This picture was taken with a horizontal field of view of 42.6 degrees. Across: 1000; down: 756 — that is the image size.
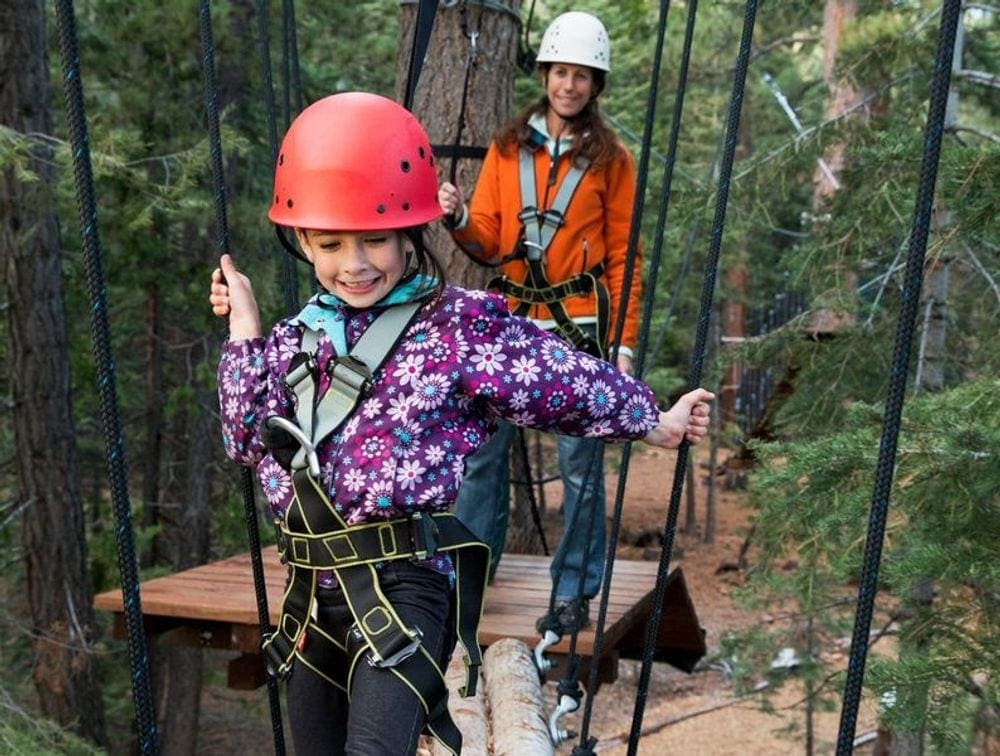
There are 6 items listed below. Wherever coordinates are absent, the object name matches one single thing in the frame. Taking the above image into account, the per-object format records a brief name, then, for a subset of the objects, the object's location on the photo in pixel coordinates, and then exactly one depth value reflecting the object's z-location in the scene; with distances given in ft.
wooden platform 13.05
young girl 6.50
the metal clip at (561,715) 10.22
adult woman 11.37
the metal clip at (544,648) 11.79
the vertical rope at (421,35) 8.79
